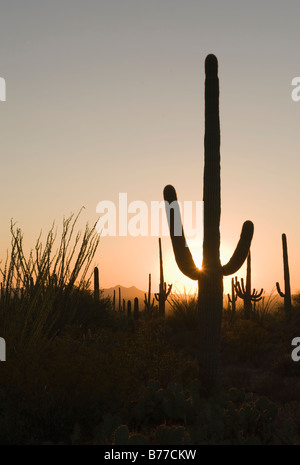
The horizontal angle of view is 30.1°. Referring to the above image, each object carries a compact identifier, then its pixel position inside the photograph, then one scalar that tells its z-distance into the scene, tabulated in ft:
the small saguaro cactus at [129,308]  110.20
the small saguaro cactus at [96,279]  110.03
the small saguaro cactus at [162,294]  98.53
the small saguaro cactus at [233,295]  90.02
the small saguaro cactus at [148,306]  106.87
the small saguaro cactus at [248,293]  81.26
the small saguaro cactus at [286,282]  89.04
